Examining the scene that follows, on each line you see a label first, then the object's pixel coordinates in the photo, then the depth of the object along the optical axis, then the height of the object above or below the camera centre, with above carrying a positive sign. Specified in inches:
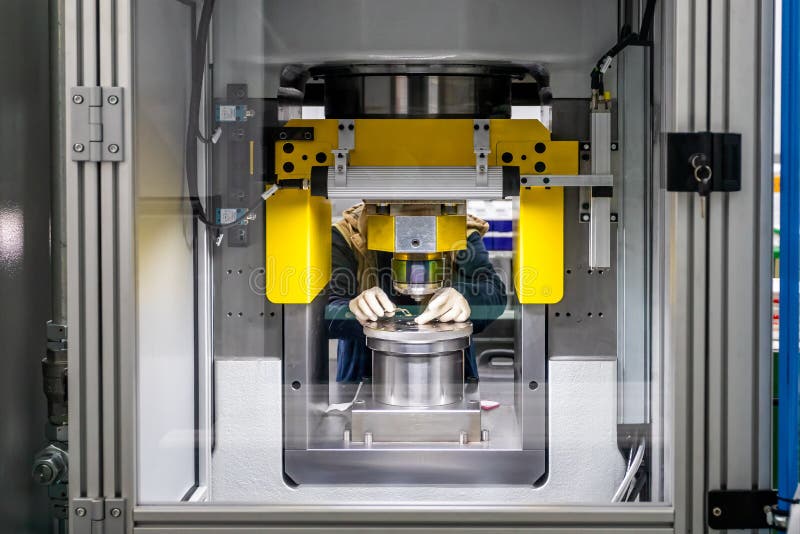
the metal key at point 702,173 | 50.9 +5.0
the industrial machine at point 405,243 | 59.2 +0.7
